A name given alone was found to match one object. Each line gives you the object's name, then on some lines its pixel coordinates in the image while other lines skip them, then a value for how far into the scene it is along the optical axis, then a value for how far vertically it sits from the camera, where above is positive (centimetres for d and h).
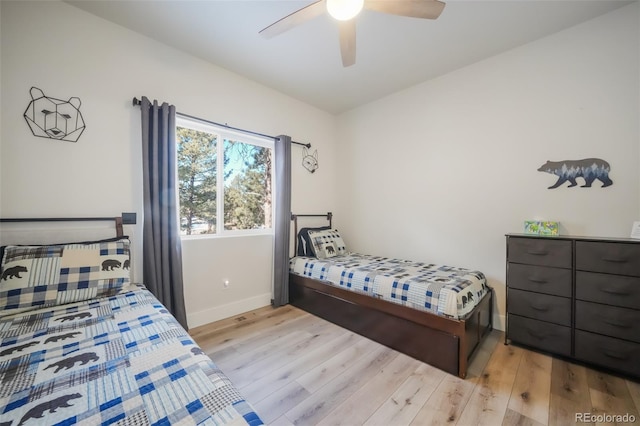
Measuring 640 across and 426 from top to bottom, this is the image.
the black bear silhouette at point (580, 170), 200 +33
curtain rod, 209 +90
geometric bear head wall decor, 174 +67
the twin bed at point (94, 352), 73 -58
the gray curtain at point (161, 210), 208 +0
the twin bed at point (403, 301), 184 -81
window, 253 +34
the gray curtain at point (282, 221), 301 -13
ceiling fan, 142 +121
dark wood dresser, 168 -66
